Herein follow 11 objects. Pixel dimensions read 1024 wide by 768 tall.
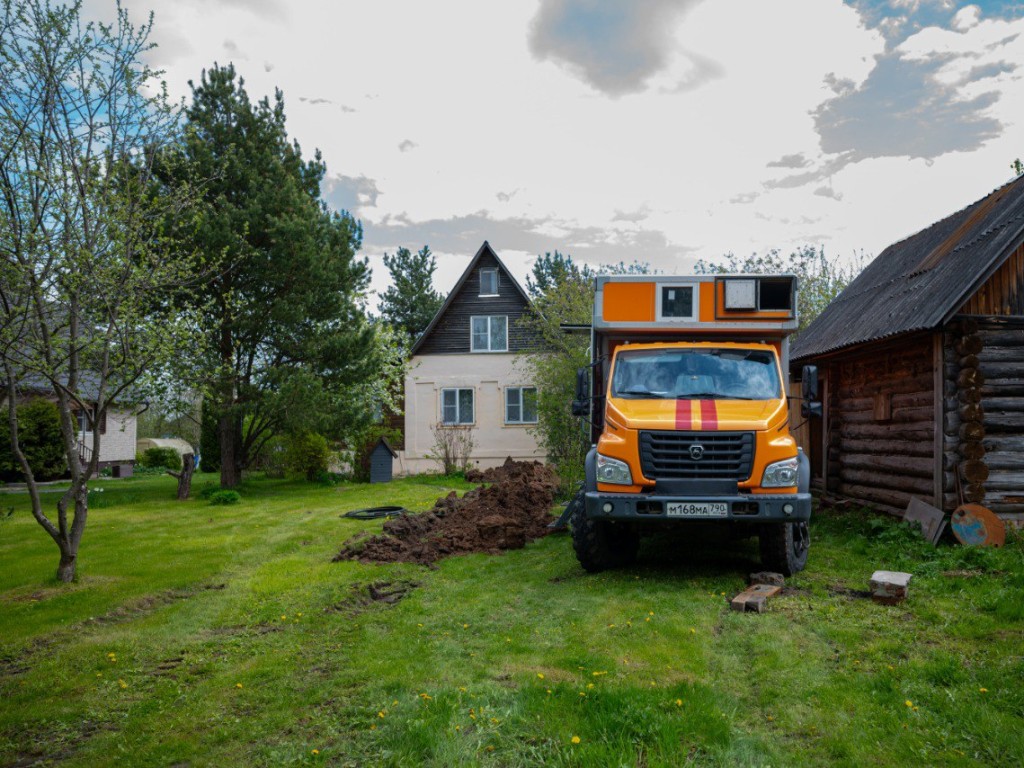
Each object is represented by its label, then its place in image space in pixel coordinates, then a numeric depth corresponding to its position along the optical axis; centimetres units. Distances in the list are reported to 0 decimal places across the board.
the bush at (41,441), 2497
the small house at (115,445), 3241
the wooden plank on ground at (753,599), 672
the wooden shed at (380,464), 2308
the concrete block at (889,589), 698
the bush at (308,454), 2355
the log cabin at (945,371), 1012
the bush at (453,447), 2438
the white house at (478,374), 2567
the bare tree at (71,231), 776
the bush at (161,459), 3653
